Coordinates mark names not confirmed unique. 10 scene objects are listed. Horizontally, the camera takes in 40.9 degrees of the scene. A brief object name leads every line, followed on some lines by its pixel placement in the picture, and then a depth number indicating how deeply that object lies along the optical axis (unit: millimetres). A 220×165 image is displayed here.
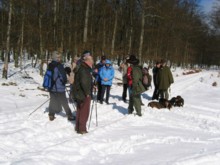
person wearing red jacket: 9602
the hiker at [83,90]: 7297
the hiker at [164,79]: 12414
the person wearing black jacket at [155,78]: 13023
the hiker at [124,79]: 12359
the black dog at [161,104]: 10995
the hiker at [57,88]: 8211
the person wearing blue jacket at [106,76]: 11578
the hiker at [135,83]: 9453
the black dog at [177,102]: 11602
